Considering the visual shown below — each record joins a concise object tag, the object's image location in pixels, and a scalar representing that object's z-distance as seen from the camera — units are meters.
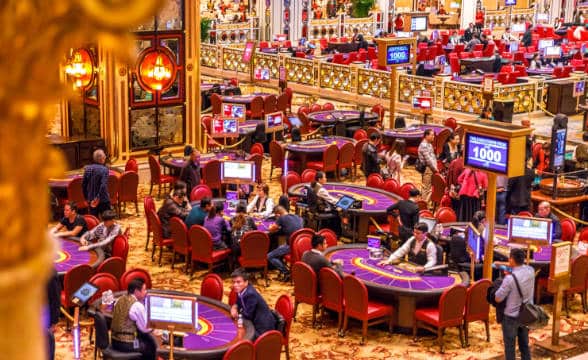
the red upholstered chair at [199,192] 13.21
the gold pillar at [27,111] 1.47
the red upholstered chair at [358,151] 16.69
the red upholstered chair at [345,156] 16.33
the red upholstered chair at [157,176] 14.97
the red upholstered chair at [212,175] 14.83
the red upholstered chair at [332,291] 9.56
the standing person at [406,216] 11.18
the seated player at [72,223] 10.91
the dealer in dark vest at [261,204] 12.29
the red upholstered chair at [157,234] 11.78
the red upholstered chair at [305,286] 9.68
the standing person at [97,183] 12.84
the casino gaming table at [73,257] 9.95
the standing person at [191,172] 14.02
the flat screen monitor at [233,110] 17.95
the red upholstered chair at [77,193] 13.38
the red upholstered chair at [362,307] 9.33
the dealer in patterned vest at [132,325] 7.52
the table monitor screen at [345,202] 12.36
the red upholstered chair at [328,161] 16.05
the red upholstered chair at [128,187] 13.83
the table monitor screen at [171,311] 7.12
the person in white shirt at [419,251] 9.95
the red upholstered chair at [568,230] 11.36
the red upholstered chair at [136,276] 8.91
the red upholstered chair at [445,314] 9.11
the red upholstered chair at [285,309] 8.16
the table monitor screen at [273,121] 17.64
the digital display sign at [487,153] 9.16
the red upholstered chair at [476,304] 9.32
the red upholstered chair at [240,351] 7.24
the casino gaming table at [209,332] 7.64
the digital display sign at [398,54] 18.81
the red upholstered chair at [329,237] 11.02
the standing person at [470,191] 12.88
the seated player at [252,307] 8.15
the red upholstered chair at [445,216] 12.23
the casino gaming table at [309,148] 16.34
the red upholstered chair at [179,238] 11.47
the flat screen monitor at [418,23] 33.62
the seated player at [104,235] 10.44
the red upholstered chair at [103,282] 8.93
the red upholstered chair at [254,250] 10.99
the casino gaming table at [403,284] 9.39
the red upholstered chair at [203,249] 11.12
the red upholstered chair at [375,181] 14.04
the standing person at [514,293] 8.13
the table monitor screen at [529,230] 9.74
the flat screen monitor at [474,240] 9.80
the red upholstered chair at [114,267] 9.41
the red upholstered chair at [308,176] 14.17
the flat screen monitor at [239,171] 12.88
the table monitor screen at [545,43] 29.02
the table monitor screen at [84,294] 7.98
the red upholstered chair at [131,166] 14.66
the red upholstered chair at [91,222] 11.09
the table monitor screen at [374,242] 10.41
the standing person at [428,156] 14.33
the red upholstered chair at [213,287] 8.89
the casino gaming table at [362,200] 12.61
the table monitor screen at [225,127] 16.44
